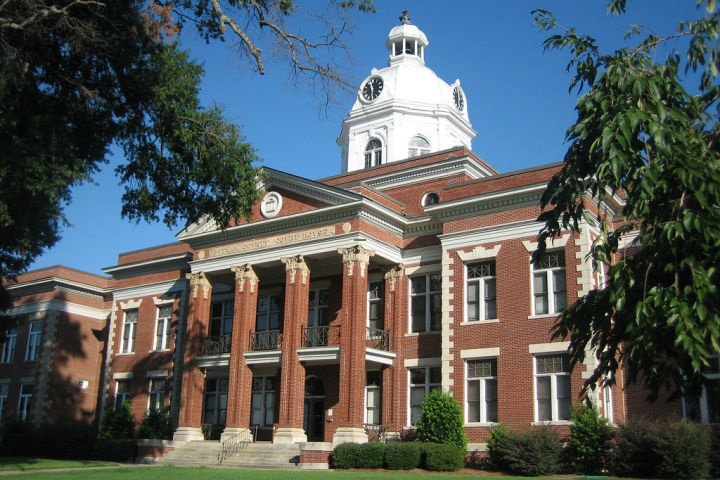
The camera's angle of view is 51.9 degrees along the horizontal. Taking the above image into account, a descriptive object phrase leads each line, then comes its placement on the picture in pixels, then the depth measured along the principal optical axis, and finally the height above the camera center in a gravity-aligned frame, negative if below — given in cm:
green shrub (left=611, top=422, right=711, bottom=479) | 1931 -47
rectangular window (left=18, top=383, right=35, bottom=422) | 4084 +99
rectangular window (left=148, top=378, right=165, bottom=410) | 3606 +139
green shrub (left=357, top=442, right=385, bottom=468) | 2422 -97
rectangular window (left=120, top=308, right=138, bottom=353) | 3875 +466
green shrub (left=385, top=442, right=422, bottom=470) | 2364 -92
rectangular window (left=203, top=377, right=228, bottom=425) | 3438 +101
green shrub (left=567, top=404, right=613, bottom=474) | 2191 -31
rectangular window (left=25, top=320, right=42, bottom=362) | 4175 +432
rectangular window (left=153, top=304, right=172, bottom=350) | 3716 +468
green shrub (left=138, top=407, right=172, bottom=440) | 3338 -21
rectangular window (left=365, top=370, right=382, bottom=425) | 2934 +115
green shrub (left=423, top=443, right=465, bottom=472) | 2339 -92
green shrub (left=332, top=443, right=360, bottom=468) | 2442 -95
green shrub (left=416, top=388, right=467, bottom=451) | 2492 +20
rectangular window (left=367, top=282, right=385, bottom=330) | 3025 +486
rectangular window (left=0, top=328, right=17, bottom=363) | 4318 +397
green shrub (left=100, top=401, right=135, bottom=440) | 3472 -14
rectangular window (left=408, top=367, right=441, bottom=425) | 2825 +162
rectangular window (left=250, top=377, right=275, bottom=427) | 3259 +94
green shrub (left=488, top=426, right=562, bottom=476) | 2189 -67
